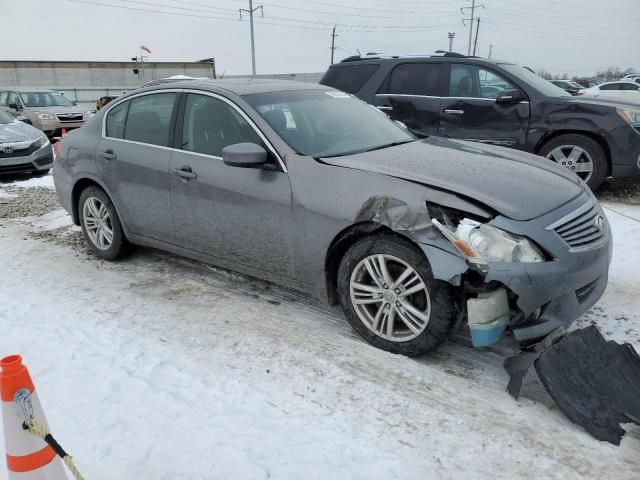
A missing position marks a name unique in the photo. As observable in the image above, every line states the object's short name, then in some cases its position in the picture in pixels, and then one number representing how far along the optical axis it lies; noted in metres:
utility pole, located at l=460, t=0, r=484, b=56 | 61.19
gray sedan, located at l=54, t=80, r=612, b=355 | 2.89
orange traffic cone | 1.85
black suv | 6.61
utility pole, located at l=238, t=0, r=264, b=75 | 42.72
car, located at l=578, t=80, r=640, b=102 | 22.51
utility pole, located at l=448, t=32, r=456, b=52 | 63.73
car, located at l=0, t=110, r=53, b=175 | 9.18
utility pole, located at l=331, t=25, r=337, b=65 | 64.19
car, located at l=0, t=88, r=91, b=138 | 15.70
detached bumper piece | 2.59
